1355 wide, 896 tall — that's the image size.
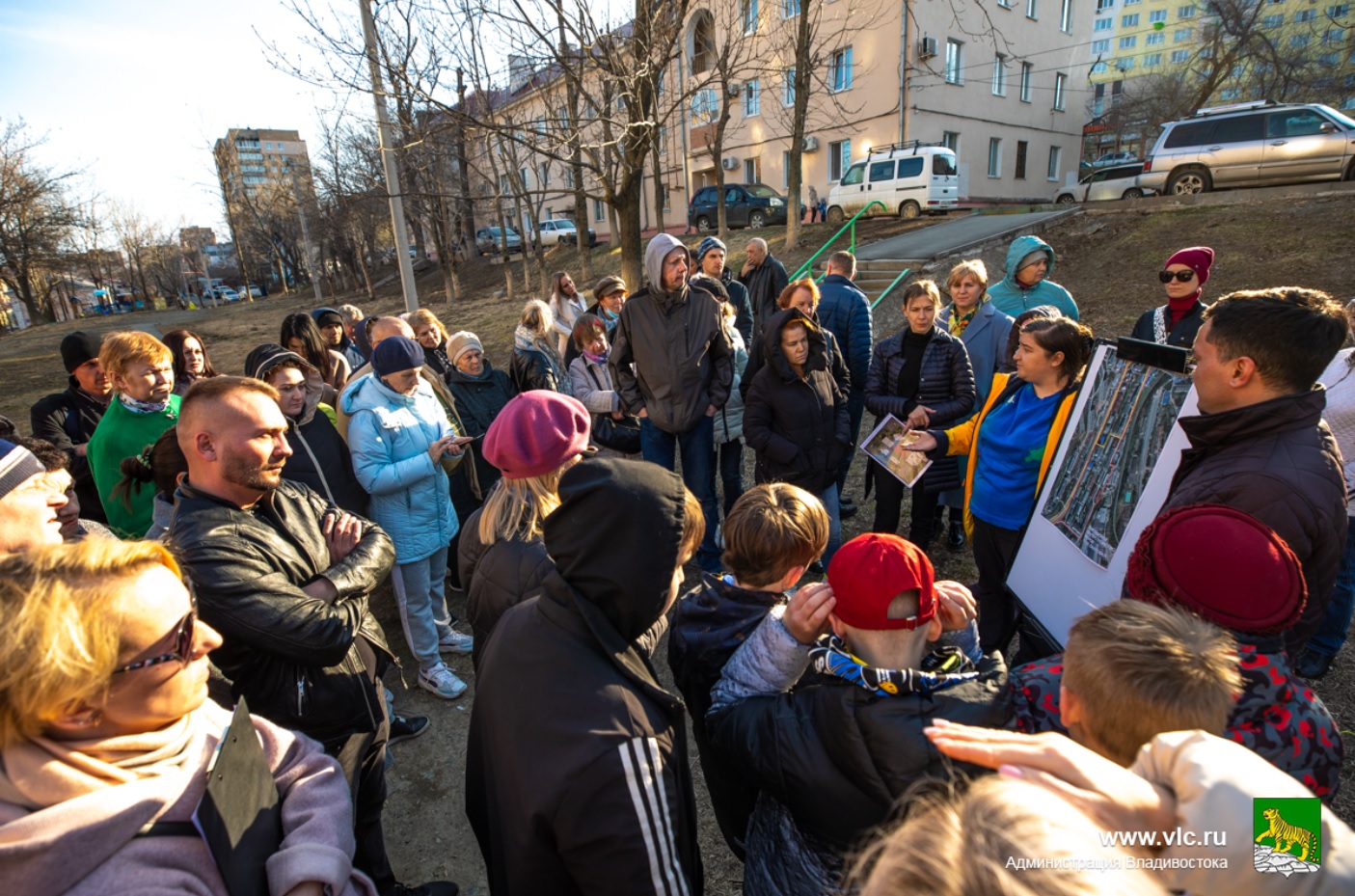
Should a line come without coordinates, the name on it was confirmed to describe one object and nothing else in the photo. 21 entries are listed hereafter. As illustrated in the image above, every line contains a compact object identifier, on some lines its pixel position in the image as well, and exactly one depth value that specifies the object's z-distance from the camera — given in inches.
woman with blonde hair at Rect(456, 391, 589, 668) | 72.9
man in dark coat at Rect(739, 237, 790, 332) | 260.1
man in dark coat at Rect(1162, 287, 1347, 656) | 66.1
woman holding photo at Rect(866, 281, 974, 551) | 157.2
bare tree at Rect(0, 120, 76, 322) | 846.5
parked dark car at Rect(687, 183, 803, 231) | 878.4
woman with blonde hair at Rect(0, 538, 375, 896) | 38.0
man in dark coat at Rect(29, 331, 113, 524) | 151.4
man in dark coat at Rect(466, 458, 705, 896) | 46.3
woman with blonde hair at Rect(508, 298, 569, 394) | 179.6
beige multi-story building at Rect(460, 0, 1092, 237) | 872.3
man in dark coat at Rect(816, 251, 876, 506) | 196.4
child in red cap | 53.1
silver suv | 484.1
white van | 719.7
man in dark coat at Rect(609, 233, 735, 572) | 161.9
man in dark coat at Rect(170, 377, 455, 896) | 68.7
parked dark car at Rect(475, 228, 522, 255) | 1380.4
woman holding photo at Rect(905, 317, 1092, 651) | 111.7
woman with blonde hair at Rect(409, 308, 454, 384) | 201.9
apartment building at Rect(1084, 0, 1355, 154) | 1019.3
